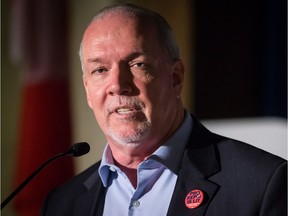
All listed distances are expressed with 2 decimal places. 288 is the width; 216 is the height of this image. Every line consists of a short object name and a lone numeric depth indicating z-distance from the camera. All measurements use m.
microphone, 2.82
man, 2.77
